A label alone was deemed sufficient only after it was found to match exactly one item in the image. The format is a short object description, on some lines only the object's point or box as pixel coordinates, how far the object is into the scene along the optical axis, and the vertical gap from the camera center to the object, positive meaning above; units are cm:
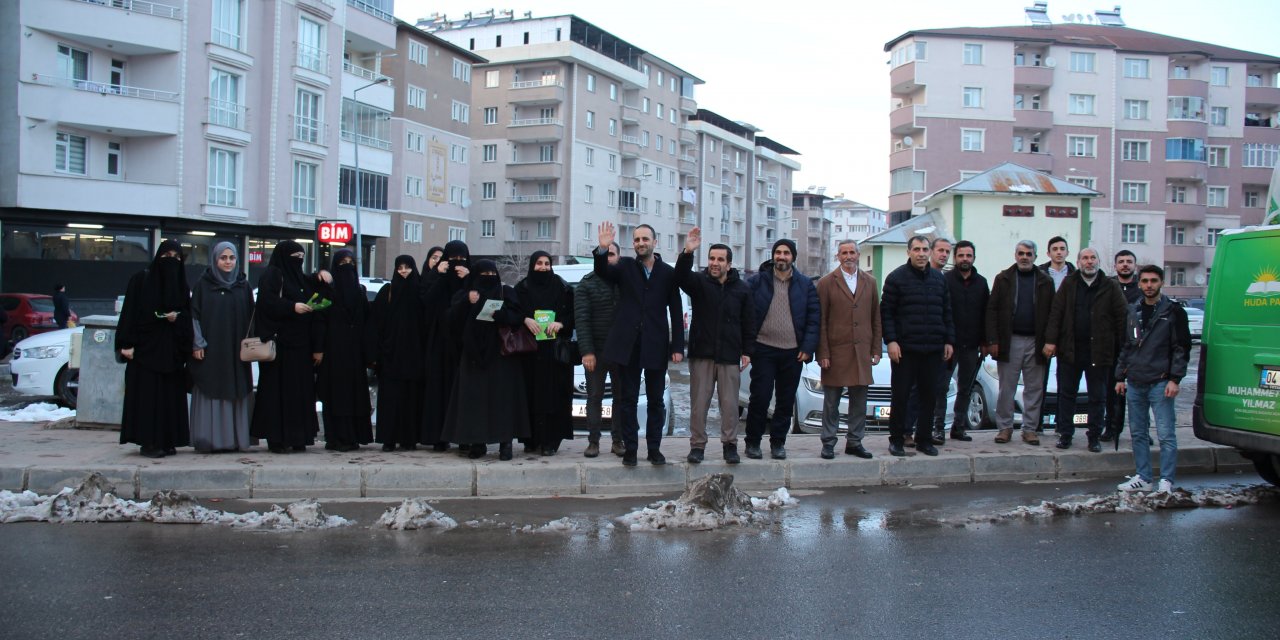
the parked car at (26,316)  2644 -23
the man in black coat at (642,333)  820 -9
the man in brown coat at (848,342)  897 -15
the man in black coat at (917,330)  916 -3
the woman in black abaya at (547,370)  878 -46
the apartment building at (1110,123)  6078 +1366
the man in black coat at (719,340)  851 -15
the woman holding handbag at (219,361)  855 -43
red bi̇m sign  3195 +269
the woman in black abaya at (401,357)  895 -38
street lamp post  4250 +388
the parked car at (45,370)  1334 -86
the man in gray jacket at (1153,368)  806 -29
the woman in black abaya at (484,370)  839 -45
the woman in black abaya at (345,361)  898 -44
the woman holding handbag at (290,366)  874 -48
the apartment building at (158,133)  3338 +672
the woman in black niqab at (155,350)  829 -34
